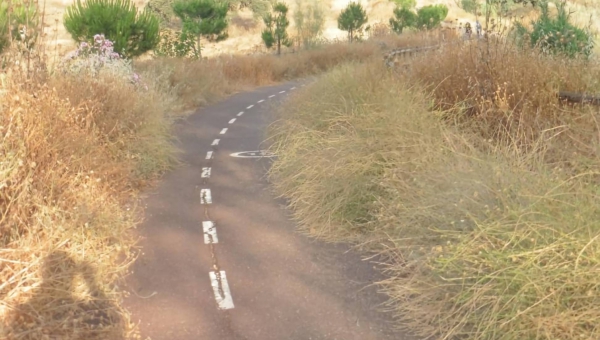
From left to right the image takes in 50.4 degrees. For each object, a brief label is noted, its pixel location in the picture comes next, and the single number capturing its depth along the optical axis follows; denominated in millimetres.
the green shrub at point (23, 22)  8844
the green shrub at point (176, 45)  28336
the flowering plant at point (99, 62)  13898
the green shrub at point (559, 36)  12484
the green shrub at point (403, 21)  51034
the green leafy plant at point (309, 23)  48688
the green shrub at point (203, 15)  36969
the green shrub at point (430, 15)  49688
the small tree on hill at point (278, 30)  44062
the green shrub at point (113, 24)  21609
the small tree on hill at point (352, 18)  49219
